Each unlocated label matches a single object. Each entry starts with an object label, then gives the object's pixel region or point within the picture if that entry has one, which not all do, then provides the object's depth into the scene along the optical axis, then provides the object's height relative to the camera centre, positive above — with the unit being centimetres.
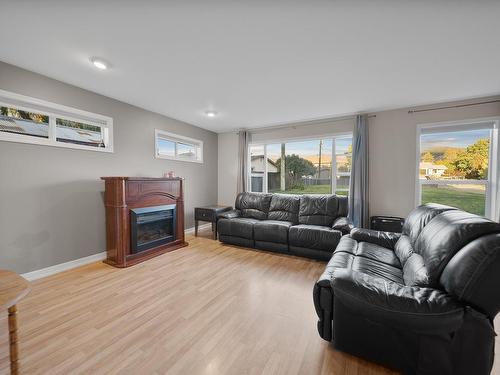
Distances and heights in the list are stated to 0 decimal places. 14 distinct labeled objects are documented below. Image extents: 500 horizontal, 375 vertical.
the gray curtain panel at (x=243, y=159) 511 +53
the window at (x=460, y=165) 321 +26
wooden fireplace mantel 293 -39
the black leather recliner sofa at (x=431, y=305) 112 -75
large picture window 431 +34
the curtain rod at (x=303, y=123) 413 +127
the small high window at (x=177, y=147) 411 +73
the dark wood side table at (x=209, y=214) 424 -71
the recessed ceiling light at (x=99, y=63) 220 +129
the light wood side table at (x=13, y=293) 100 -54
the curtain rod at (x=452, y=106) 311 +121
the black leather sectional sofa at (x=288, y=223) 317 -76
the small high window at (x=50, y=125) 235 +73
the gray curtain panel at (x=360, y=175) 386 +11
